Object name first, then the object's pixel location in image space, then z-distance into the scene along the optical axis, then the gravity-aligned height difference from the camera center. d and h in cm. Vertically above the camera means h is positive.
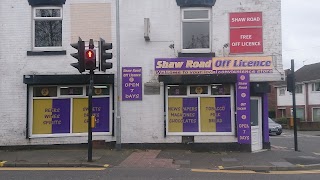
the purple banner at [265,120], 1656 -41
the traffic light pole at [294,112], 1680 -10
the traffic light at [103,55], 1299 +179
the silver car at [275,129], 3209 -150
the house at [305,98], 4519 +147
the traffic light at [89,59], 1254 +161
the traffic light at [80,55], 1248 +173
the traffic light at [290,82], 1702 +119
